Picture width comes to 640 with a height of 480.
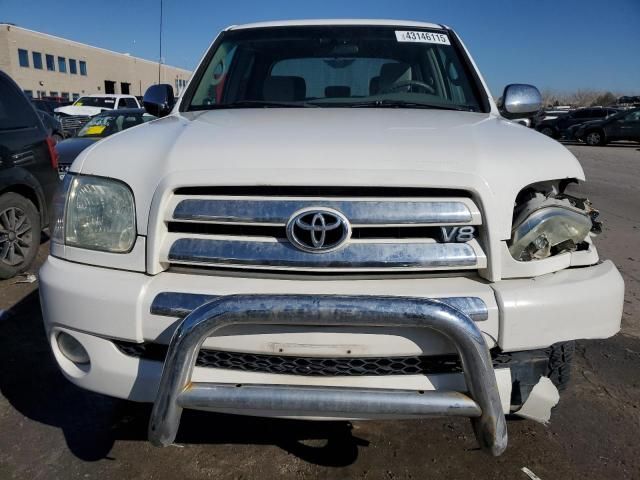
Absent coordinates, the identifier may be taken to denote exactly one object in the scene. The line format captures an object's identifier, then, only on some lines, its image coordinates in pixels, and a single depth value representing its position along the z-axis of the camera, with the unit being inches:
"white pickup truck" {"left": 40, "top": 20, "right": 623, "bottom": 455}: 65.8
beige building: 1761.8
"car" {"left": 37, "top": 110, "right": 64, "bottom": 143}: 550.0
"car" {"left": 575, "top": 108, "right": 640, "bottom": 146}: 873.5
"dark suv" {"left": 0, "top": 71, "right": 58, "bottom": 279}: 184.1
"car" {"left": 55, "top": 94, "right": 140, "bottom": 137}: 689.6
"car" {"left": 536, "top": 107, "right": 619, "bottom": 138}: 1042.9
